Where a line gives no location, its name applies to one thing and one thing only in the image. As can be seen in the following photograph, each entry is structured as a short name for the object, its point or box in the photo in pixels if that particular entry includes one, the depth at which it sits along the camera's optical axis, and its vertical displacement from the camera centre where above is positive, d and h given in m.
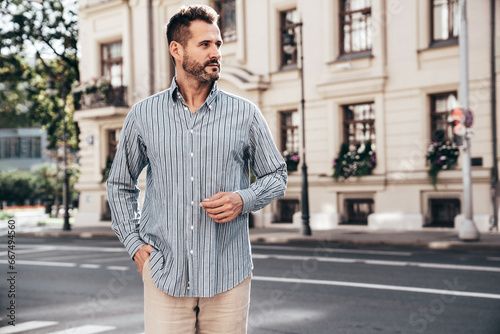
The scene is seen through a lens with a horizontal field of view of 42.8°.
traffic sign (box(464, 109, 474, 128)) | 14.86 +0.95
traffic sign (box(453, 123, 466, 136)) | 14.85 +0.69
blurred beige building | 18.11 +2.21
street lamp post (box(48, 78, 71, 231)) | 24.91 -1.08
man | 2.55 -0.10
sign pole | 14.94 +1.41
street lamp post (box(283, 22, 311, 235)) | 17.80 -0.58
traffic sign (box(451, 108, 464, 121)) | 14.78 +1.04
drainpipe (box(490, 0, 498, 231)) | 17.06 +1.12
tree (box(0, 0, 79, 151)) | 28.55 +5.29
